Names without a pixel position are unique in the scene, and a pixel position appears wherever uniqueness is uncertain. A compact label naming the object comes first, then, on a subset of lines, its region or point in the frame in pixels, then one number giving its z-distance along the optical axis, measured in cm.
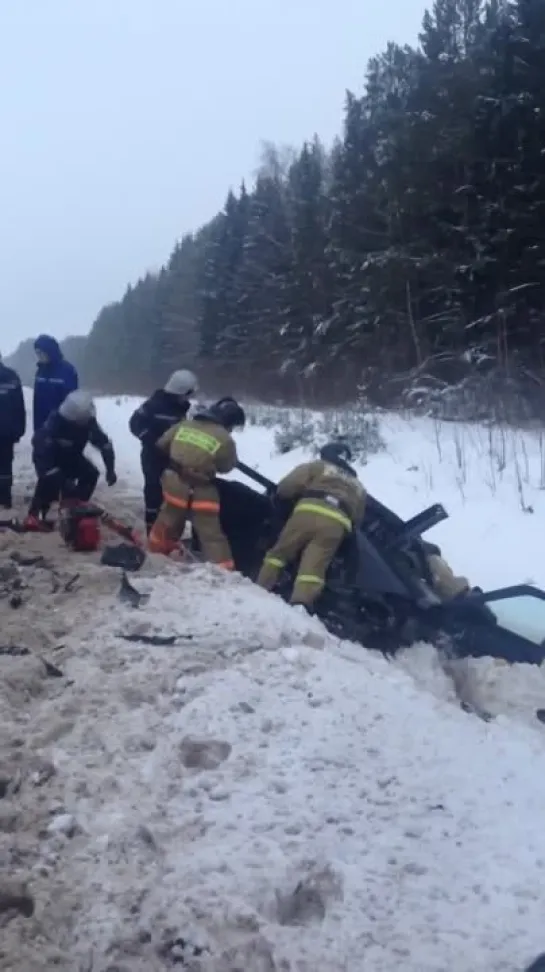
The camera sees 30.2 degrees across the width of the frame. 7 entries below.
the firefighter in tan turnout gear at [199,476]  707
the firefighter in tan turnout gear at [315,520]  613
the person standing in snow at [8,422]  959
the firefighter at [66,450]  838
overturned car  575
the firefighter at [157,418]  842
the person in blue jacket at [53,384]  994
